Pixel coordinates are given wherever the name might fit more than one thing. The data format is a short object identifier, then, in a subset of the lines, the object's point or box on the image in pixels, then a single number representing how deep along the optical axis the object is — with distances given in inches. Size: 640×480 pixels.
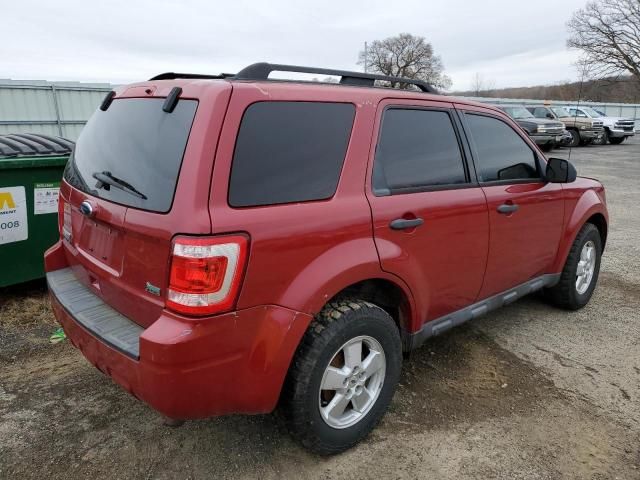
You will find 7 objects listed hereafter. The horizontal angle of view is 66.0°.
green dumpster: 162.2
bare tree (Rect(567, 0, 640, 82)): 1635.1
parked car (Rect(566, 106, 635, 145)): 1003.3
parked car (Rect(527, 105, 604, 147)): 906.1
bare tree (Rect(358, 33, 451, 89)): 2289.6
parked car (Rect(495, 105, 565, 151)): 775.1
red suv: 76.6
